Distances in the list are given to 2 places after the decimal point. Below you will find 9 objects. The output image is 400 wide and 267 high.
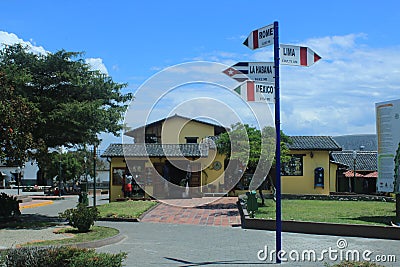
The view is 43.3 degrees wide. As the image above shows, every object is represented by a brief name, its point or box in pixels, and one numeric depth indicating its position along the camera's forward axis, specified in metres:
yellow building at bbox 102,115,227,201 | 30.55
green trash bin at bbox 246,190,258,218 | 17.38
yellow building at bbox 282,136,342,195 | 33.22
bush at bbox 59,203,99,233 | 14.76
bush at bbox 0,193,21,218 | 18.06
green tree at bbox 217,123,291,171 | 21.58
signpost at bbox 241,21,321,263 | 9.41
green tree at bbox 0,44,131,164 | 17.06
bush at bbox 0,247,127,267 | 7.55
